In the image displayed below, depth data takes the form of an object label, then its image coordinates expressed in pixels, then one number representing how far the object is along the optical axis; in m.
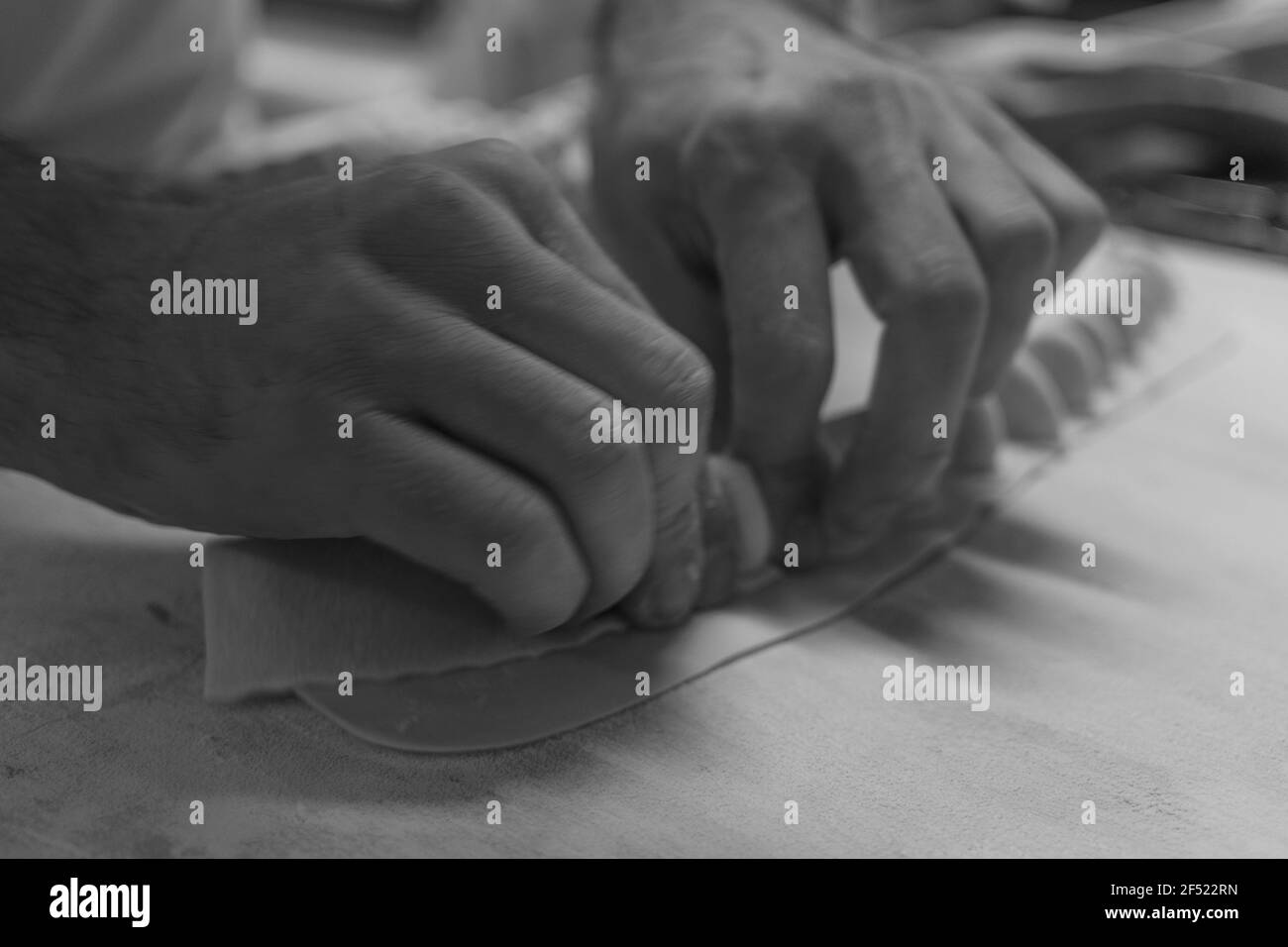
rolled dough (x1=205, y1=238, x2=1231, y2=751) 0.48
